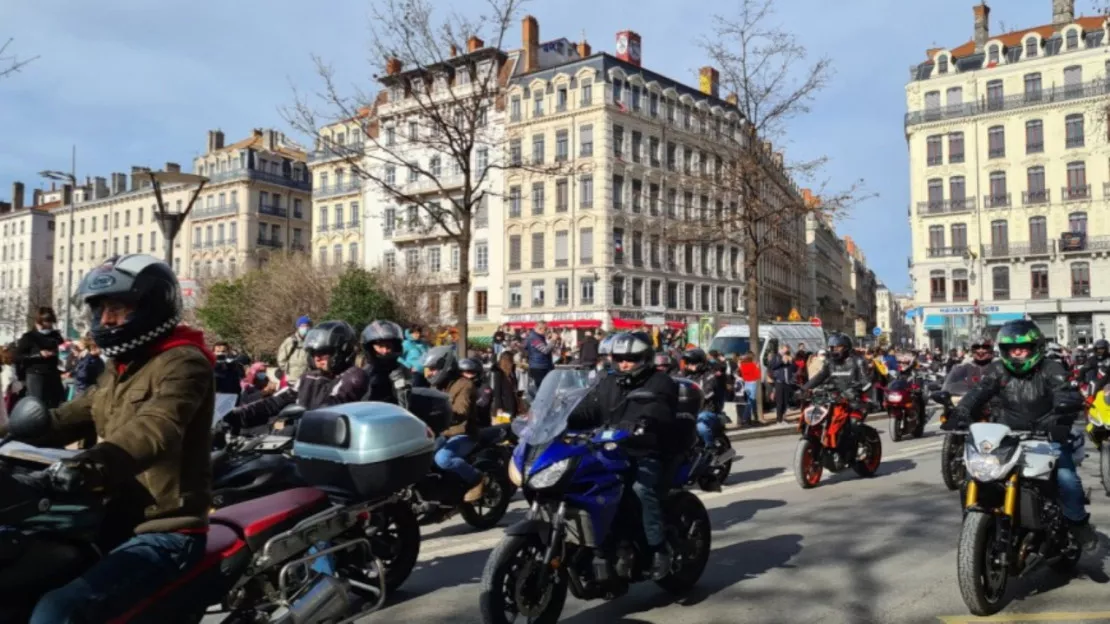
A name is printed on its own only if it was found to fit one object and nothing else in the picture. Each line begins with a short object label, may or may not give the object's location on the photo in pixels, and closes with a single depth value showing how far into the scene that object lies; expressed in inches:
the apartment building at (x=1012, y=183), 2036.2
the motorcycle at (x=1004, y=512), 190.2
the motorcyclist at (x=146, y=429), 101.0
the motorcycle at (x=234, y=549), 98.7
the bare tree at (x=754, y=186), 690.8
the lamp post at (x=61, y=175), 978.1
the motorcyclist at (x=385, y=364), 257.8
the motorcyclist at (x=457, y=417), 268.4
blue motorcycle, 166.2
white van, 998.4
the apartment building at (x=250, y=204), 2714.1
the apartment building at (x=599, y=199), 1937.7
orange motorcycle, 381.4
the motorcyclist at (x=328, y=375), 245.0
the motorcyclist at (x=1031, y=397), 220.2
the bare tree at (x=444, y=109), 569.6
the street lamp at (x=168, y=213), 500.4
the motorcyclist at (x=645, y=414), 196.1
